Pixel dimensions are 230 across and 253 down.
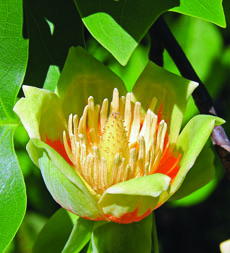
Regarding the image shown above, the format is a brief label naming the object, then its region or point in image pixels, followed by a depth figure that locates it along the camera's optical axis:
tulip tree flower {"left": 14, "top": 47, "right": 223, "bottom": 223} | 0.34
